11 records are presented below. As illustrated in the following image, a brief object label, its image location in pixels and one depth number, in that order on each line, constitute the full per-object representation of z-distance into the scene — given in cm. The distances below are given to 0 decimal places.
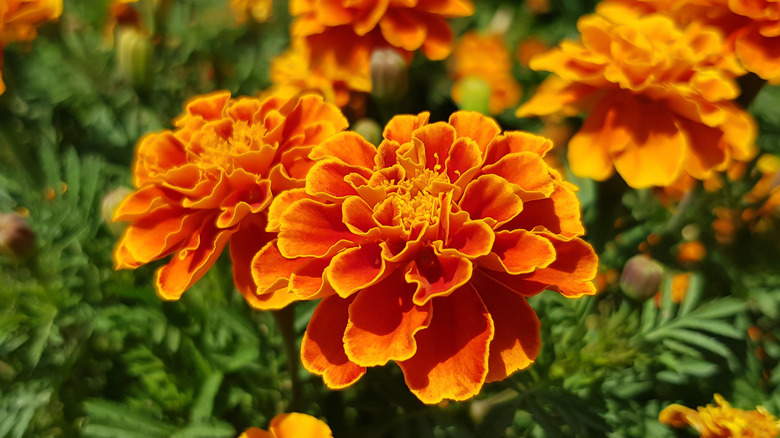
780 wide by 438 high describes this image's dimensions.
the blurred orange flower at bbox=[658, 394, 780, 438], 27
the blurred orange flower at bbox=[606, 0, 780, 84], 29
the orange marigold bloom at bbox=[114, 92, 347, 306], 25
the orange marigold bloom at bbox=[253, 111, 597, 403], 24
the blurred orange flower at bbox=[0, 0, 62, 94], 30
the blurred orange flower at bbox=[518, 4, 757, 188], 29
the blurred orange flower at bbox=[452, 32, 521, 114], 45
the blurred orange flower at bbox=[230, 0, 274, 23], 42
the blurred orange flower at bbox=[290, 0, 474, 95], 31
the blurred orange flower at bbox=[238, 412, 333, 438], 26
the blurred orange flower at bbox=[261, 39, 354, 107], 32
